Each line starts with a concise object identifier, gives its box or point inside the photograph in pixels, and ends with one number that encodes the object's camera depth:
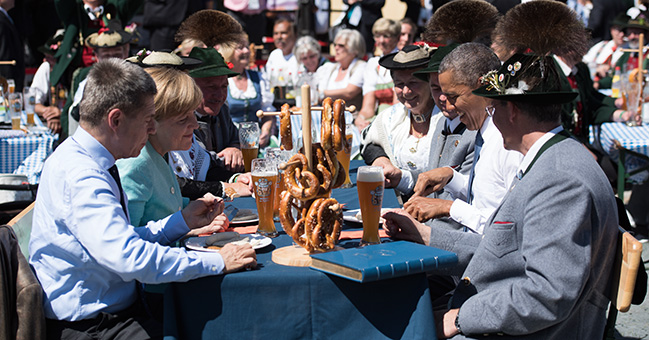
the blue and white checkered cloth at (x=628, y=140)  5.51
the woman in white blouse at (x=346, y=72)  8.55
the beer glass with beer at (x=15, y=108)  5.89
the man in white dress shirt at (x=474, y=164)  2.97
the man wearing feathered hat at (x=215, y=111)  4.38
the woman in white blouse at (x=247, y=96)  6.87
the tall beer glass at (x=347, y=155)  3.59
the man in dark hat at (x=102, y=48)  7.09
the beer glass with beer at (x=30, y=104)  6.22
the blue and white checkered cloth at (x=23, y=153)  5.47
